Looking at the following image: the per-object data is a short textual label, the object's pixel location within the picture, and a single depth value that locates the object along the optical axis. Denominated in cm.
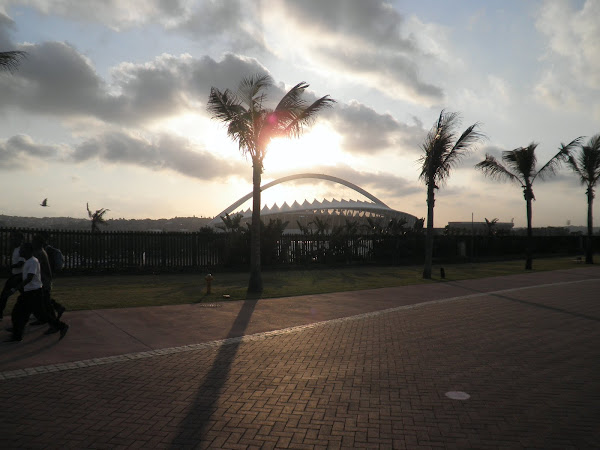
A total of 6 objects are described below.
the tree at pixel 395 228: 2976
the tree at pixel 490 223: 5051
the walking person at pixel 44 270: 750
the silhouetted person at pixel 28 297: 690
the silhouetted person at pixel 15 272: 760
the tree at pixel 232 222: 2485
